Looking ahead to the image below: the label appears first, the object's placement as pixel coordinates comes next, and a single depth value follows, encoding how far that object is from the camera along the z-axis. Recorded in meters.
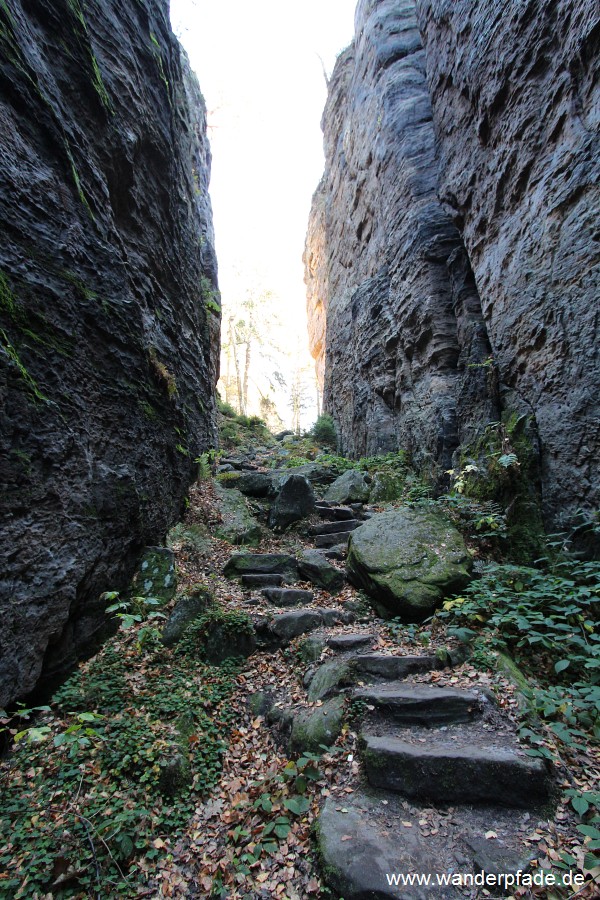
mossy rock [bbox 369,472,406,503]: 9.61
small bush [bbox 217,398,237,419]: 18.75
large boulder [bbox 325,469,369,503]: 9.61
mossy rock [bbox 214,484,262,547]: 7.59
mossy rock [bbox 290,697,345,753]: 3.67
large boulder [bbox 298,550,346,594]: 6.34
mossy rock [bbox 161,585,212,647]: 4.76
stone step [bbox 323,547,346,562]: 7.14
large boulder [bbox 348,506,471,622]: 5.28
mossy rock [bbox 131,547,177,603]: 5.11
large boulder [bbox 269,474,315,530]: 8.37
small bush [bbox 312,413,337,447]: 16.70
